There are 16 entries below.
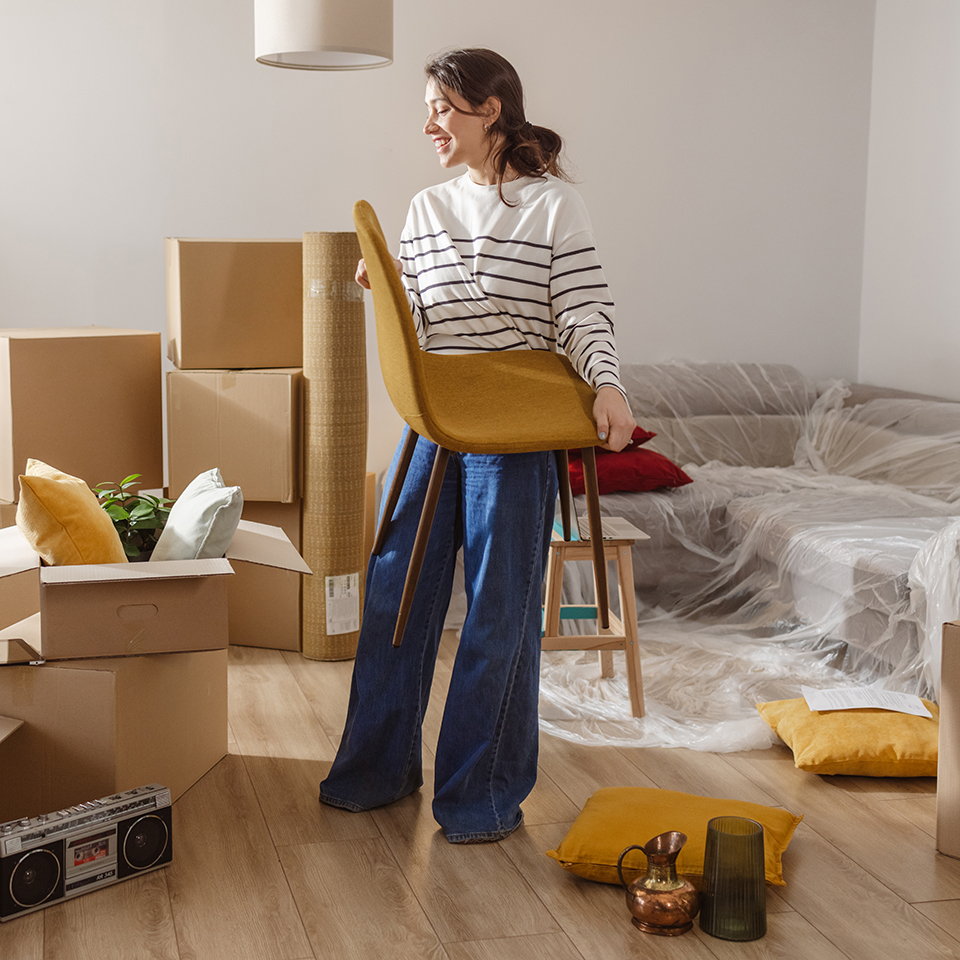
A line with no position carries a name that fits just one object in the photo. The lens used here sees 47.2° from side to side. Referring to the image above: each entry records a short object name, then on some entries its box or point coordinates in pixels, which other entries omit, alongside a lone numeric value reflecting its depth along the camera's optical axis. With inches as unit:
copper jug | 62.0
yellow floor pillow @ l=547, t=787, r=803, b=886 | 67.2
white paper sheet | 89.6
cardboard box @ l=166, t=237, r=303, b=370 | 112.3
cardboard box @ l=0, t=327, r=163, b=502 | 103.7
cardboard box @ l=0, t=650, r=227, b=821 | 71.2
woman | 67.9
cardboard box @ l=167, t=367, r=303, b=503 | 113.0
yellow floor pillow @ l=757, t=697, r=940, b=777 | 84.0
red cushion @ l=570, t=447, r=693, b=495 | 128.0
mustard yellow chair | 62.9
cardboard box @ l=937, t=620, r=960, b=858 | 71.3
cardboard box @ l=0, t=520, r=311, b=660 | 70.3
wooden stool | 97.1
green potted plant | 84.4
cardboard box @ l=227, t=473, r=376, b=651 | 117.2
